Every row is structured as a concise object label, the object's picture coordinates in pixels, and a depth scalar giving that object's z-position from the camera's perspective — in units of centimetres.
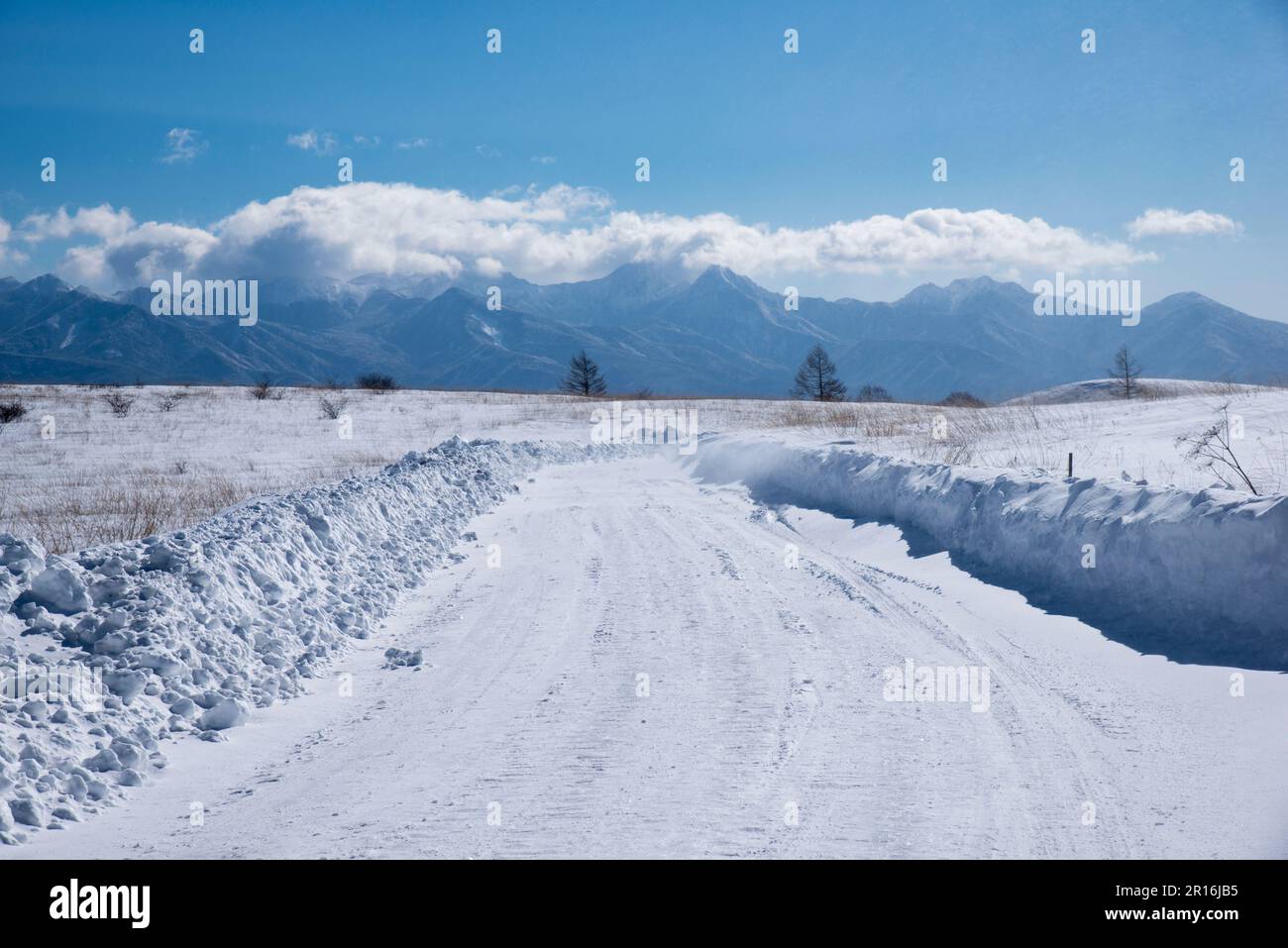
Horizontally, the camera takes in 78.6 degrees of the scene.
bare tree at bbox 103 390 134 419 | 3716
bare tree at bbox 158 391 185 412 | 3974
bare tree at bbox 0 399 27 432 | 3228
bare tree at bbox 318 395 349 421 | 4003
